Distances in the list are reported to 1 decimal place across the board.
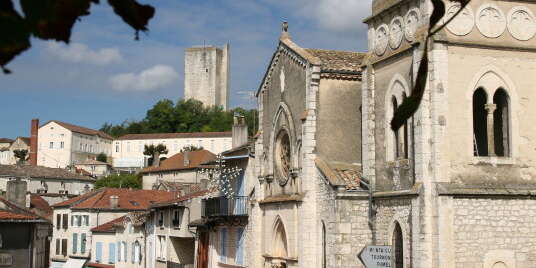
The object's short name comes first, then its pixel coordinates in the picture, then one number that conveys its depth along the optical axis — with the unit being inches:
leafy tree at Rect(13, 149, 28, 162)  5037.4
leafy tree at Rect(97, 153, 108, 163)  5378.9
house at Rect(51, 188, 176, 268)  2373.3
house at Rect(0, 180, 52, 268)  1405.0
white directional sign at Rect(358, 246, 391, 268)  613.0
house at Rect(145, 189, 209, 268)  1624.0
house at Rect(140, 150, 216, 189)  3923.0
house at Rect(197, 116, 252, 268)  1291.8
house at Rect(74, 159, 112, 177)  5034.5
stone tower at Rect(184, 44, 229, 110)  5807.1
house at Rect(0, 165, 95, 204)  3686.0
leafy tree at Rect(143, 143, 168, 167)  4467.3
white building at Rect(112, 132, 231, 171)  5039.4
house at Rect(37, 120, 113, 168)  5172.2
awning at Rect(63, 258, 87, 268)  2341.3
